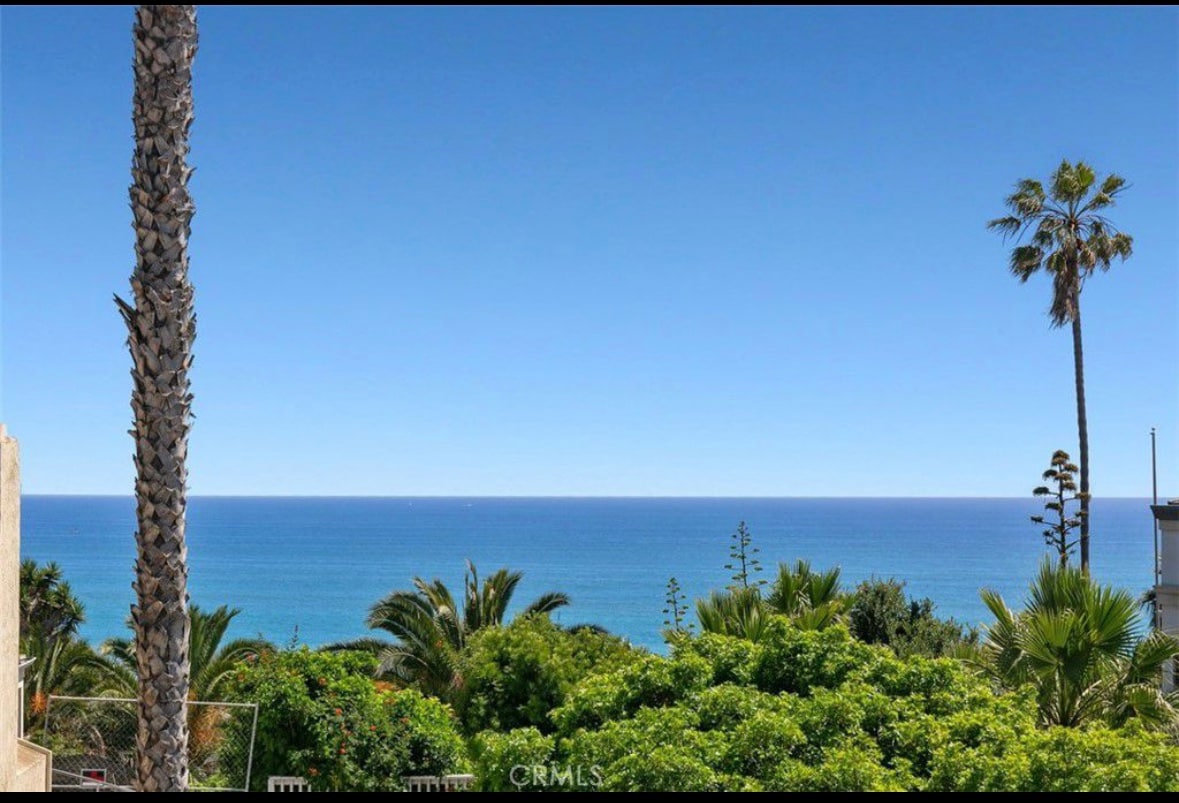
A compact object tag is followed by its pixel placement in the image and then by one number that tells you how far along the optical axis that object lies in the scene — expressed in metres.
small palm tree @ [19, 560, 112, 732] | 23.75
